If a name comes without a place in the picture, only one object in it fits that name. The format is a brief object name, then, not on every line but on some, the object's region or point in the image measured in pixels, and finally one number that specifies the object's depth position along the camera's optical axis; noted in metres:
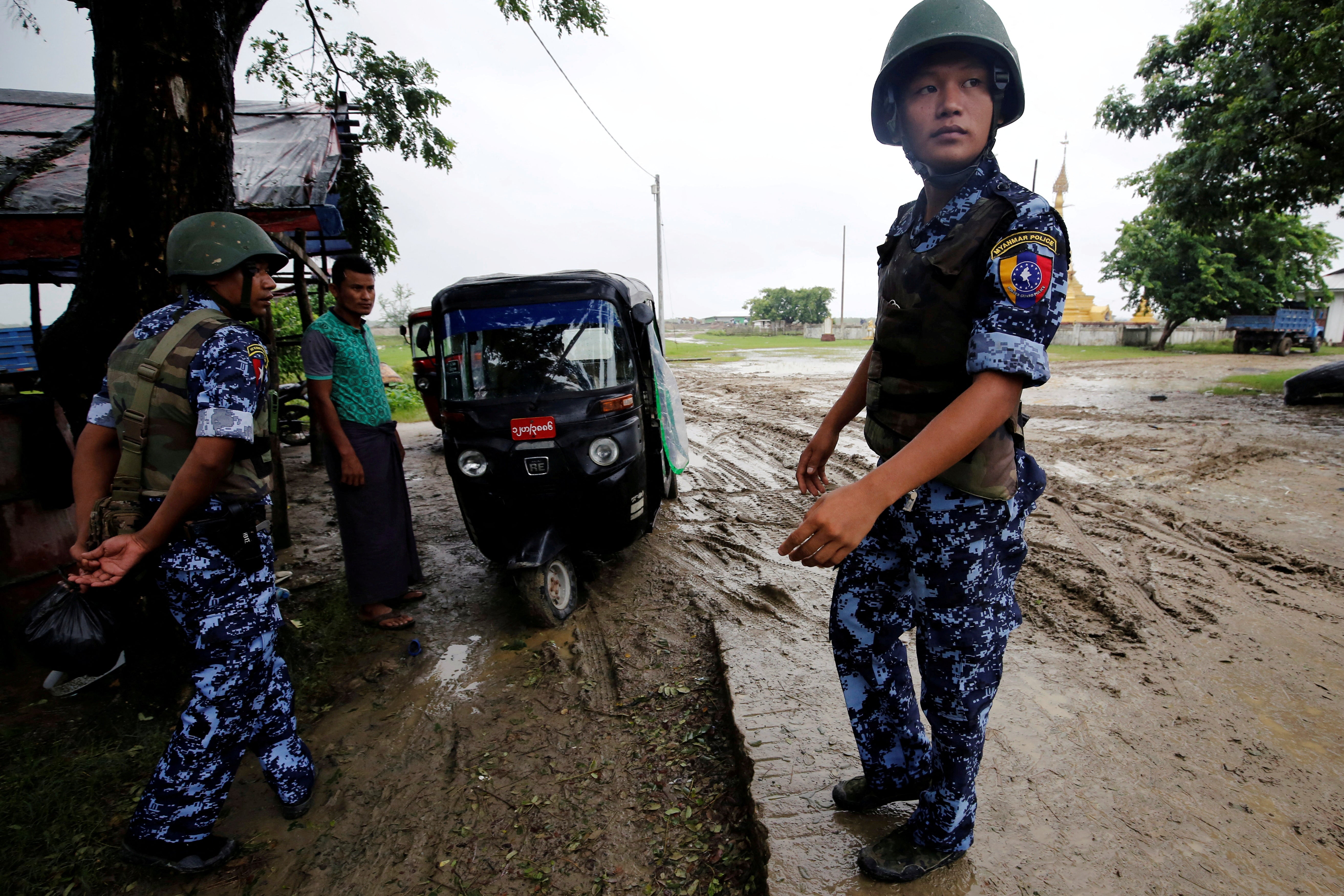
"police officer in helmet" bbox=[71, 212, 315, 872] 1.97
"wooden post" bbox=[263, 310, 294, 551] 5.19
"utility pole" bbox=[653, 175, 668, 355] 25.05
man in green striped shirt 3.58
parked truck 25.08
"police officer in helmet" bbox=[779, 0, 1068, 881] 1.33
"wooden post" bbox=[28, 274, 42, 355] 5.49
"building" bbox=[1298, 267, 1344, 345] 34.03
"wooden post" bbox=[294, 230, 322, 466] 6.88
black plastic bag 2.10
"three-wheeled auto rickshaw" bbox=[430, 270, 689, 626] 3.70
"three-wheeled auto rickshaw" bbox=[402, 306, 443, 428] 7.43
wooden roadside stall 3.39
